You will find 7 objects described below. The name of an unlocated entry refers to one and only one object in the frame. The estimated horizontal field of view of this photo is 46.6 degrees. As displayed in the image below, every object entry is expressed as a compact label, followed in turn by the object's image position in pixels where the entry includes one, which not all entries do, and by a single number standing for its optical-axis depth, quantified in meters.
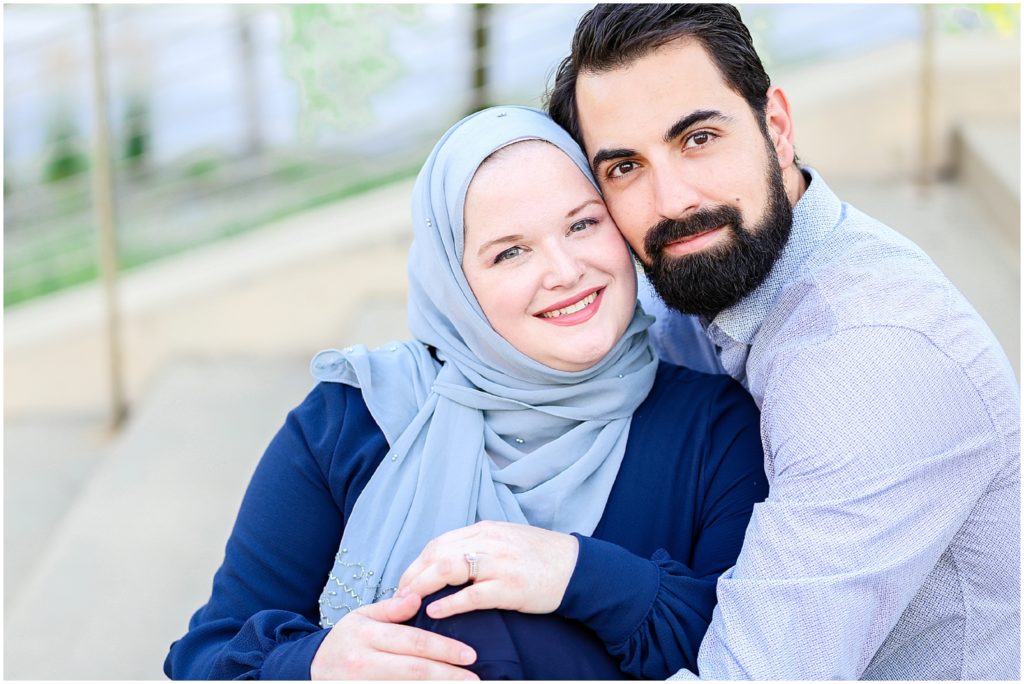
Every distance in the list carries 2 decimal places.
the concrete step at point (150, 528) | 3.23
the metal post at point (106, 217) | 4.06
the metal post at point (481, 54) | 4.78
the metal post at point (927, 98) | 4.46
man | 1.76
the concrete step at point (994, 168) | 3.97
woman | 2.02
